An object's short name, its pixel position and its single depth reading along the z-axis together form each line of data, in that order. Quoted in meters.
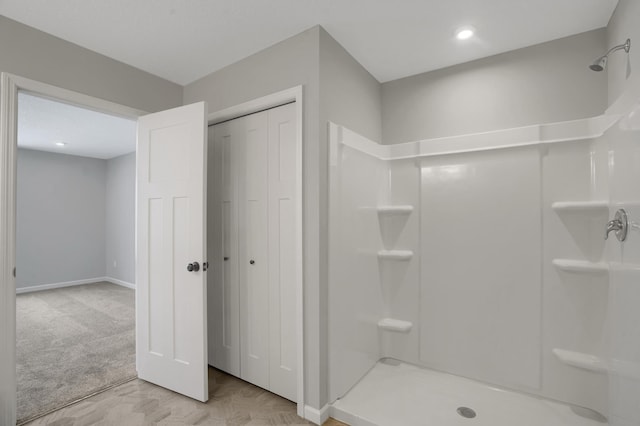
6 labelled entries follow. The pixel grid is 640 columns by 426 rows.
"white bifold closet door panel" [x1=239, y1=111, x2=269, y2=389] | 2.35
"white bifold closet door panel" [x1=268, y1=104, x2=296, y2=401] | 2.21
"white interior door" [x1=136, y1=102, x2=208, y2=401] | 2.22
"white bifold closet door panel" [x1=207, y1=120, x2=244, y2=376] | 2.51
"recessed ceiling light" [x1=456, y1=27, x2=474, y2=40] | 2.04
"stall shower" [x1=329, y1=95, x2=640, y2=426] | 1.94
